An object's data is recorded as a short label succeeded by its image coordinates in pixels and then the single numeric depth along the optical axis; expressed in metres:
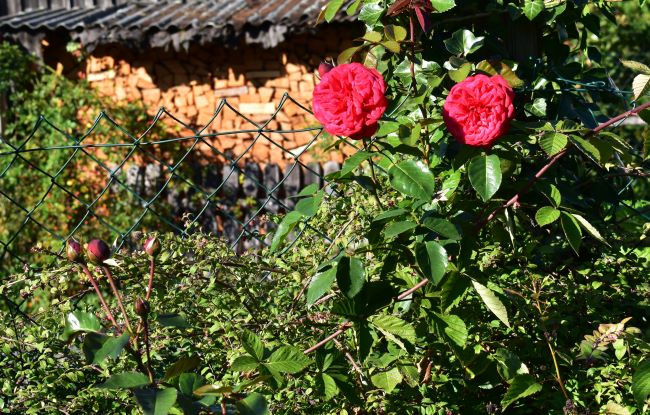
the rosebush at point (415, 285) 1.82
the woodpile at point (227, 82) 8.58
